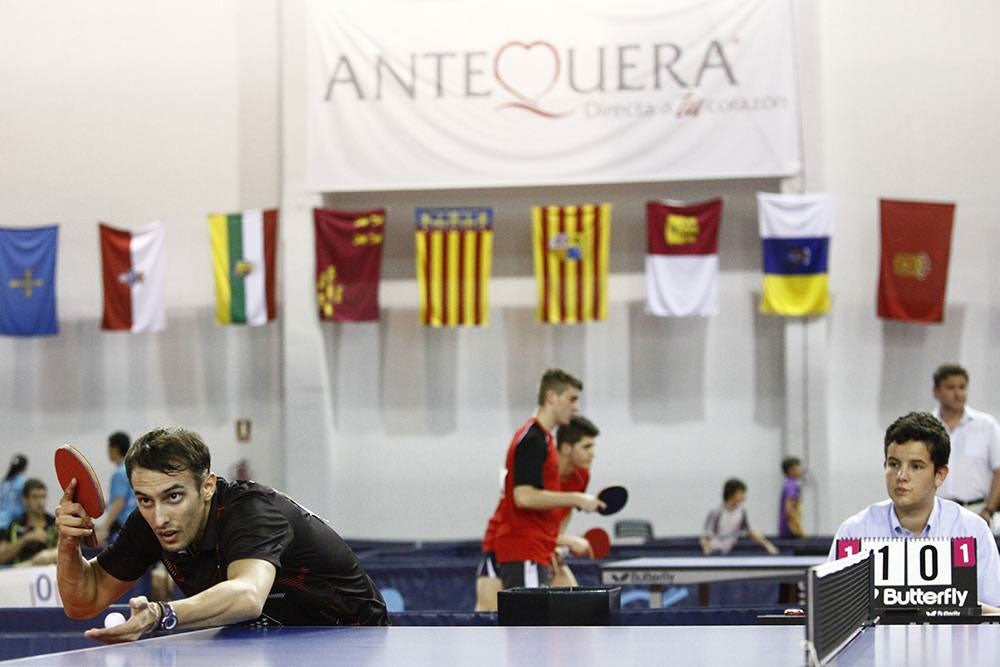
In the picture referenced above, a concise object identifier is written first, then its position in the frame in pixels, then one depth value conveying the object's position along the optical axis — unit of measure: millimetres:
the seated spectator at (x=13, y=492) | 14211
